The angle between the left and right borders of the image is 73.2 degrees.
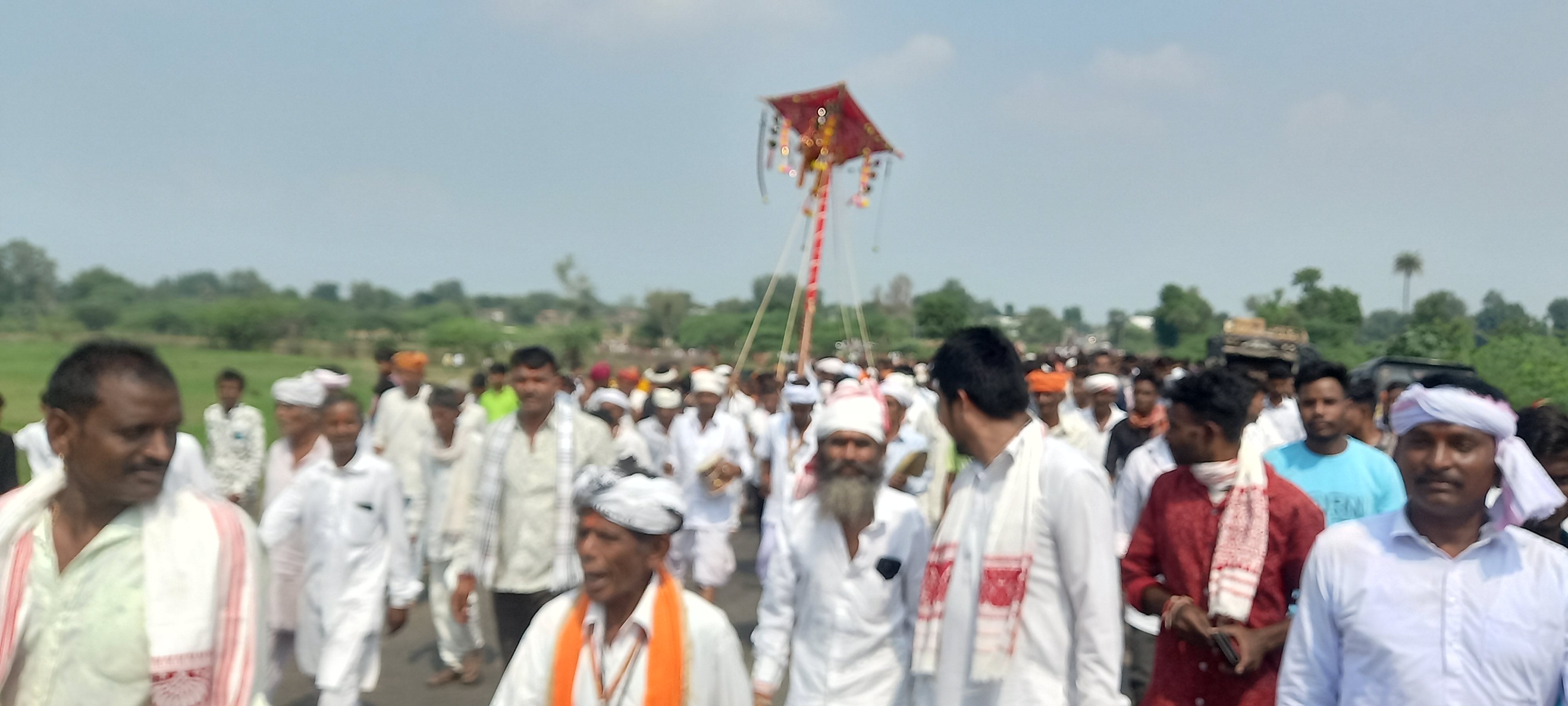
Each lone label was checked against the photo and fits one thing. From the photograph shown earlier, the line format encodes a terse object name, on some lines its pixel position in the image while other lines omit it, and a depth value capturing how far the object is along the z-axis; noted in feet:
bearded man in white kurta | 11.82
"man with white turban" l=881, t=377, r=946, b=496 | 21.46
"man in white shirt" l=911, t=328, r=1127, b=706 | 9.31
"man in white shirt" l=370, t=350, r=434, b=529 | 27.94
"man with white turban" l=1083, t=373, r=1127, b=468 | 26.81
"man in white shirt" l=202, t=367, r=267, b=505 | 27.17
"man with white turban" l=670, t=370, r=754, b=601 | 25.70
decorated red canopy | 50.60
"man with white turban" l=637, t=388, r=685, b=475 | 33.76
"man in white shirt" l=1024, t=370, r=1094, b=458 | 23.90
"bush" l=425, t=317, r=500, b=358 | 139.33
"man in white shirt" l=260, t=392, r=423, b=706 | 16.05
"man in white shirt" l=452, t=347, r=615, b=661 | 16.87
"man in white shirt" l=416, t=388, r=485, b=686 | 20.71
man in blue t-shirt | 13.80
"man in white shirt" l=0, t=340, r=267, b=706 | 7.37
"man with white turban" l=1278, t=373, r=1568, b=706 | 8.14
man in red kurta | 10.27
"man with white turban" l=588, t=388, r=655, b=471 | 27.17
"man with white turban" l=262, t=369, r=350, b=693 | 17.62
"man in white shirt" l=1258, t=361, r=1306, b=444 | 25.62
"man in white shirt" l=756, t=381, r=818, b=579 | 21.47
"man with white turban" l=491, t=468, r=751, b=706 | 8.48
